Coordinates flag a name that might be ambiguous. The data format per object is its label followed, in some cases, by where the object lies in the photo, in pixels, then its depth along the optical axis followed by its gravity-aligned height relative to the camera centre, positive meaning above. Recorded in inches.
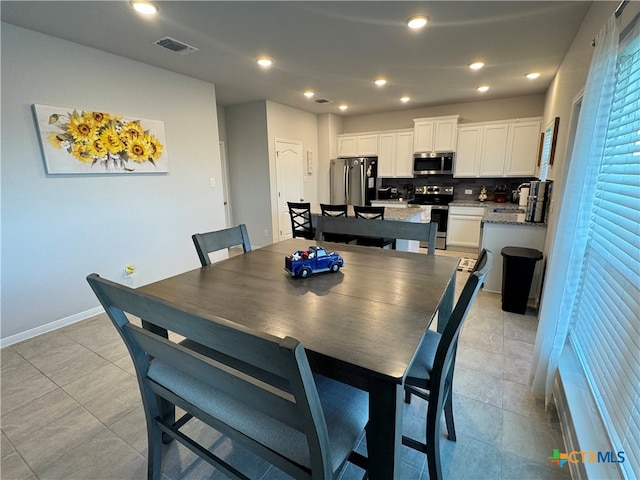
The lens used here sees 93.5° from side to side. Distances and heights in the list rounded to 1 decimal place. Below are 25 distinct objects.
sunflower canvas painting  104.5 +13.0
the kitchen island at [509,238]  122.0 -27.2
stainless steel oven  206.8 -20.5
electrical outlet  130.2 -40.2
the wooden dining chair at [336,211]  139.0 -19.3
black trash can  111.4 -38.5
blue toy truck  58.7 -17.2
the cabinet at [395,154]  225.5 +15.0
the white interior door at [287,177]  212.1 -1.8
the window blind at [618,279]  43.0 -18.6
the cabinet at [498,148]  187.0 +15.6
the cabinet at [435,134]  204.7 +26.9
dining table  33.8 -19.8
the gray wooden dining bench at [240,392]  27.9 -27.1
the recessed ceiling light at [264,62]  126.4 +47.5
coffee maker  119.3 -11.7
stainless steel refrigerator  239.8 -4.0
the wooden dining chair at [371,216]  131.9 -18.4
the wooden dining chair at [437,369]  40.4 -31.4
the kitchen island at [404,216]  139.7 -19.5
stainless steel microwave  210.1 +7.3
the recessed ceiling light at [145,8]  84.7 +47.3
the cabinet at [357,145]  237.0 +22.9
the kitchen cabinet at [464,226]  197.0 -34.8
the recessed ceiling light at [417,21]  93.1 +47.2
